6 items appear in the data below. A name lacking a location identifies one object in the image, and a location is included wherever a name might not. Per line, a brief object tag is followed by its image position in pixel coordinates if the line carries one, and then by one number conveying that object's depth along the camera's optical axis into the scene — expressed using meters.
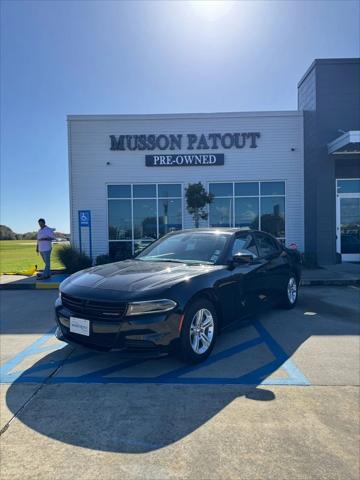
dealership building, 14.05
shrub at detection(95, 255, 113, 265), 13.32
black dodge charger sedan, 3.70
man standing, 10.77
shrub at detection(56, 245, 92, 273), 12.10
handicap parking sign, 12.80
